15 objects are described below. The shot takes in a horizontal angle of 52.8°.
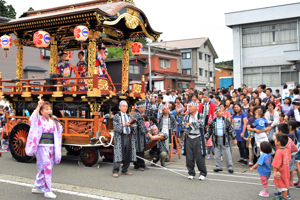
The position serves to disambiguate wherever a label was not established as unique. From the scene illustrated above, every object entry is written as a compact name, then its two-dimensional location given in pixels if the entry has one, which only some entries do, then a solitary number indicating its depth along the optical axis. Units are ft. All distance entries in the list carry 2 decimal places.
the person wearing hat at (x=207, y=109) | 34.22
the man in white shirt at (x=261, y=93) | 41.02
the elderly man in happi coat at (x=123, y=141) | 24.88
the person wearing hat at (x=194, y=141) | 23.90
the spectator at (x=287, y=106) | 32.12
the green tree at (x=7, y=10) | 111.34
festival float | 28.94
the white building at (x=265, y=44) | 75.46
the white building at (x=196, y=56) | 144.25
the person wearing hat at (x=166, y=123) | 31.40
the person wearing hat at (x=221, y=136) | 26.78
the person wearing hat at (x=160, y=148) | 28.66
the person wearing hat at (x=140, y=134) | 26.89
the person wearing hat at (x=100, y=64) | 34.24
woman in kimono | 19.27
